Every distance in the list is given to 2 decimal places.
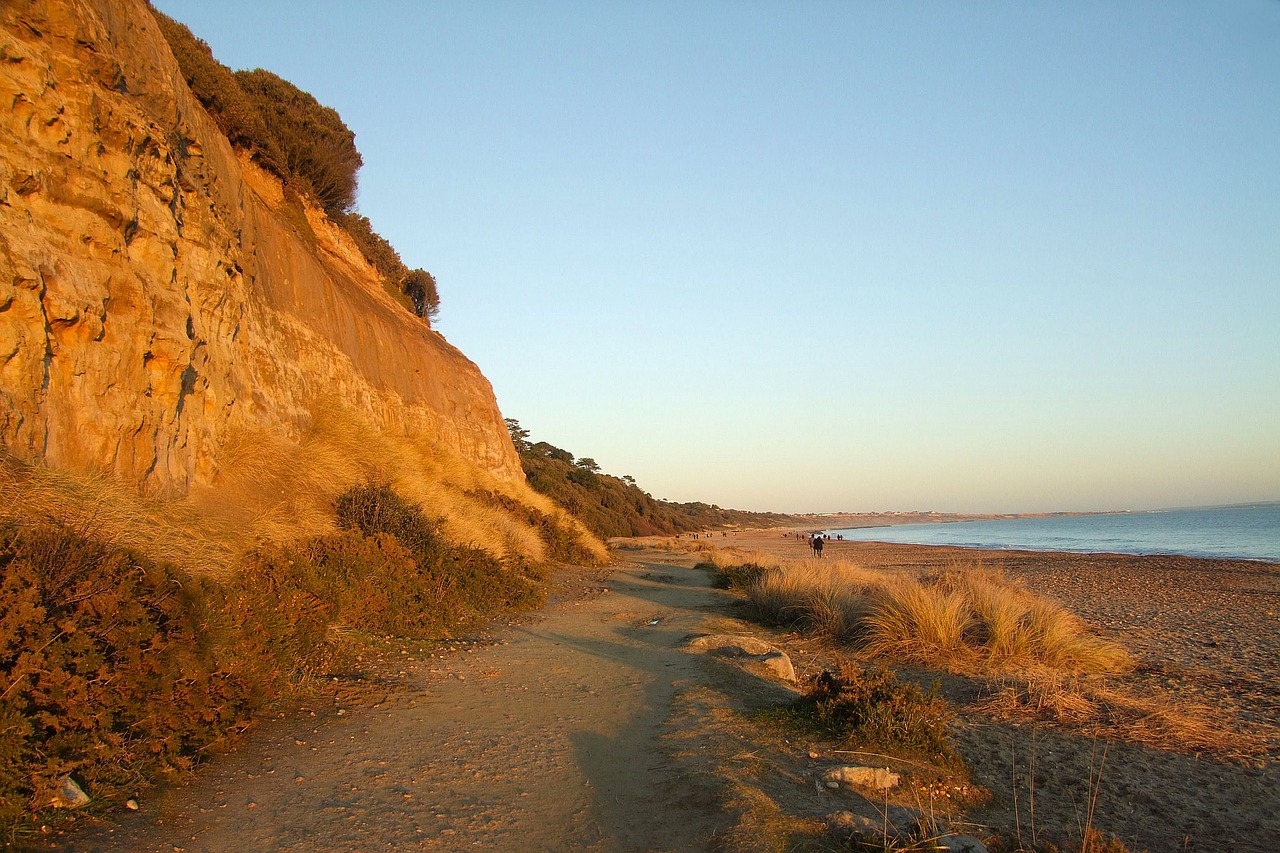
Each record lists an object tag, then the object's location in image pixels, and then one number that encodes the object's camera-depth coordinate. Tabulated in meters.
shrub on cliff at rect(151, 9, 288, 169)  13.61
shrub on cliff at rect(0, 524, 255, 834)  3.38
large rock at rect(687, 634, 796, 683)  7.70
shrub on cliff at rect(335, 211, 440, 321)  22.69
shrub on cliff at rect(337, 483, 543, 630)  9.65
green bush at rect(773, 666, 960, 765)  5.21
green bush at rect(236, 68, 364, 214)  17.53
